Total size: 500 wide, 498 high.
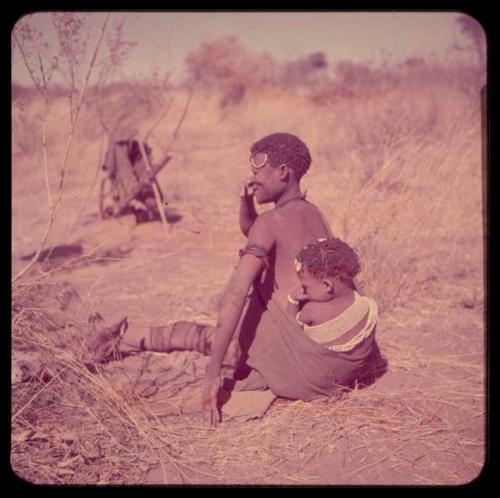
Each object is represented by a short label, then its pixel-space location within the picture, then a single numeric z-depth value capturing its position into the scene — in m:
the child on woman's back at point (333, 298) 2.72
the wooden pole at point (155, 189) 6.99
